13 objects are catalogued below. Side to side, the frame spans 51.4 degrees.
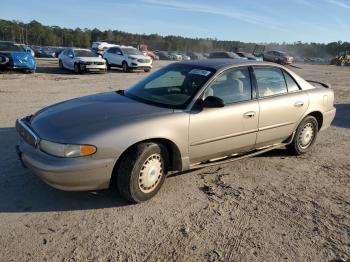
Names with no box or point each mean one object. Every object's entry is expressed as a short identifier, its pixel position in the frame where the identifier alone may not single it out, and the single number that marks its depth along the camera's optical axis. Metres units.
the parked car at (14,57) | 16.38
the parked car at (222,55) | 31.39
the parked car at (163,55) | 55.03
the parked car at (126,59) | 21.81
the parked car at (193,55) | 62.84
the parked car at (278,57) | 39.53
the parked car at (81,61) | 19.31
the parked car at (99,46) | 35.22
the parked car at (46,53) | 45.44
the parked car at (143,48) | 44.09
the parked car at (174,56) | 54.80
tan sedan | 3.65
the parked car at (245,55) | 32.02
